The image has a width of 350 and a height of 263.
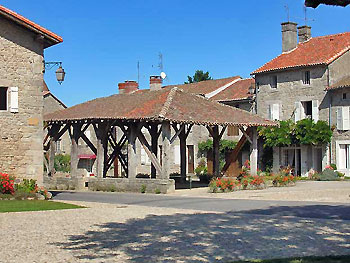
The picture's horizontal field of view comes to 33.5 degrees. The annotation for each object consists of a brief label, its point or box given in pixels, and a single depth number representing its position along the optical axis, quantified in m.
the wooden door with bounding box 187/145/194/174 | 38.30
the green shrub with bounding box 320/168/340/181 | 28.72
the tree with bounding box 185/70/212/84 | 65.19
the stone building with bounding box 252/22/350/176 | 30.62
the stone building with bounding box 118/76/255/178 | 35.81
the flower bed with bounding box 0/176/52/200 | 17.50
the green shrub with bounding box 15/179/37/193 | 18.27
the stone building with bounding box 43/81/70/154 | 42.28
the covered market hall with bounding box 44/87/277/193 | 21.77
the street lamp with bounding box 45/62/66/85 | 20.98
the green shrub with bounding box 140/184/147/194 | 21.98
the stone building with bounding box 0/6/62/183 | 18.59
